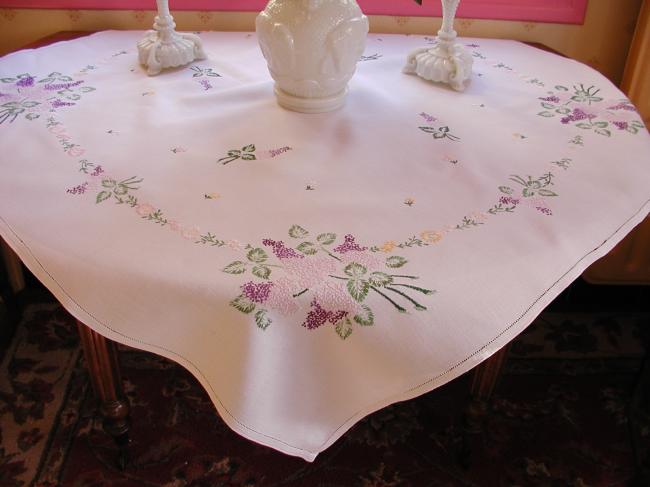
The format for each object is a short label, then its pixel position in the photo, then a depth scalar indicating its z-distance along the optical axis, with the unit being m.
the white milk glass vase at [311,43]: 1.03
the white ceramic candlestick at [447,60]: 1.30
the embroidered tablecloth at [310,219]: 0.71
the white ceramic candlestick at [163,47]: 1.34
